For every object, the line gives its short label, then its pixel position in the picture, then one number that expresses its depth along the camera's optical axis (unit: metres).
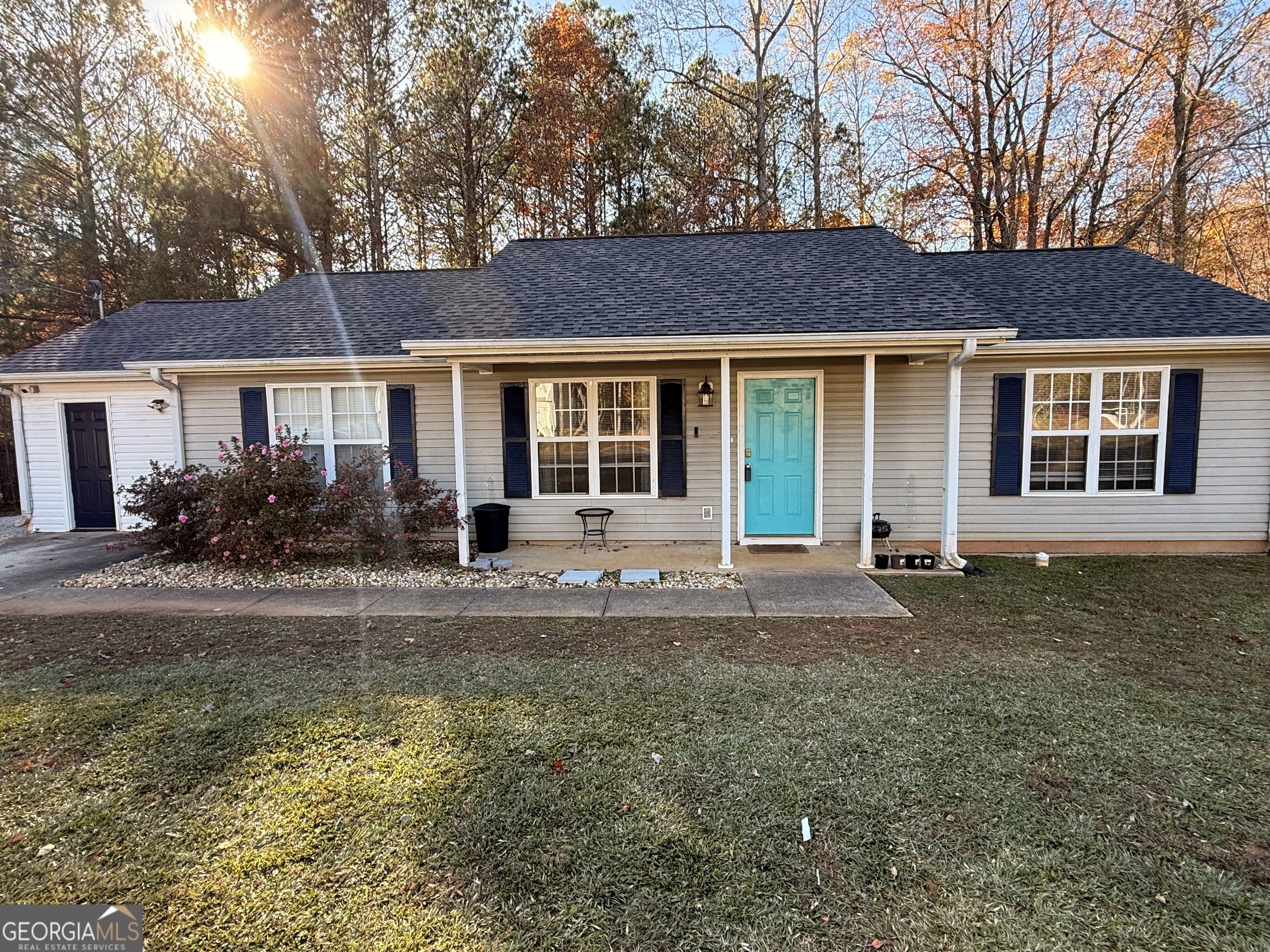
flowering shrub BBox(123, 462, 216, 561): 6.87
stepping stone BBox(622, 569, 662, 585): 6.25
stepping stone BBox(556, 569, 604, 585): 6.27
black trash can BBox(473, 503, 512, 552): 7.40
